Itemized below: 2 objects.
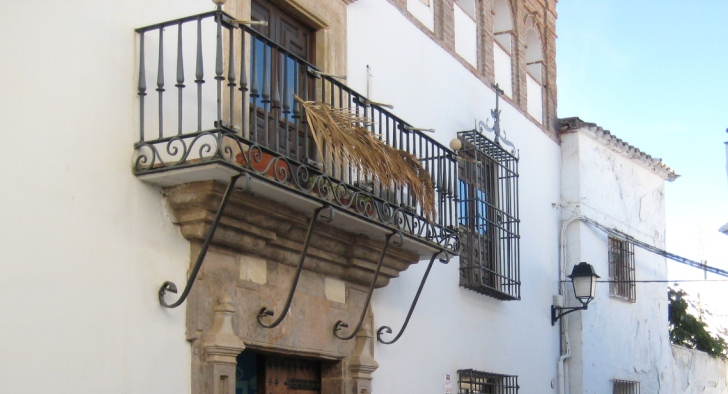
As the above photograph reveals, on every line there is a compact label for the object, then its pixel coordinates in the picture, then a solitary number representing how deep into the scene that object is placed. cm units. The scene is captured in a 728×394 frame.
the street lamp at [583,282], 1129
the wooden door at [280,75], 628
